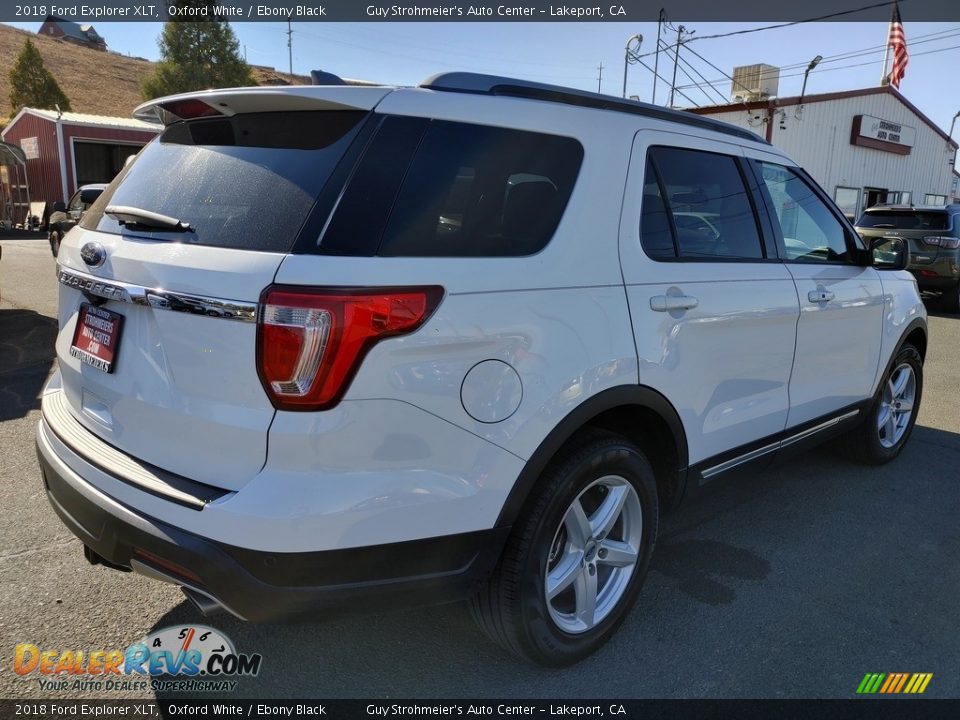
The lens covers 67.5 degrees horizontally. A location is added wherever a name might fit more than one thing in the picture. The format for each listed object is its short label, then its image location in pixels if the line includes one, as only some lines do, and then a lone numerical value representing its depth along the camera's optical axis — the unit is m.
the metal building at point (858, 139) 21.08
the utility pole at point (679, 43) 21.11
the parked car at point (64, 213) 7.90
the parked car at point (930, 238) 11.46
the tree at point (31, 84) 44.78
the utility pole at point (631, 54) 19.06
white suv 1.84
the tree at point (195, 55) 47.31
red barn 26.14
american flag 23.42
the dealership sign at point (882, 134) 23.29
